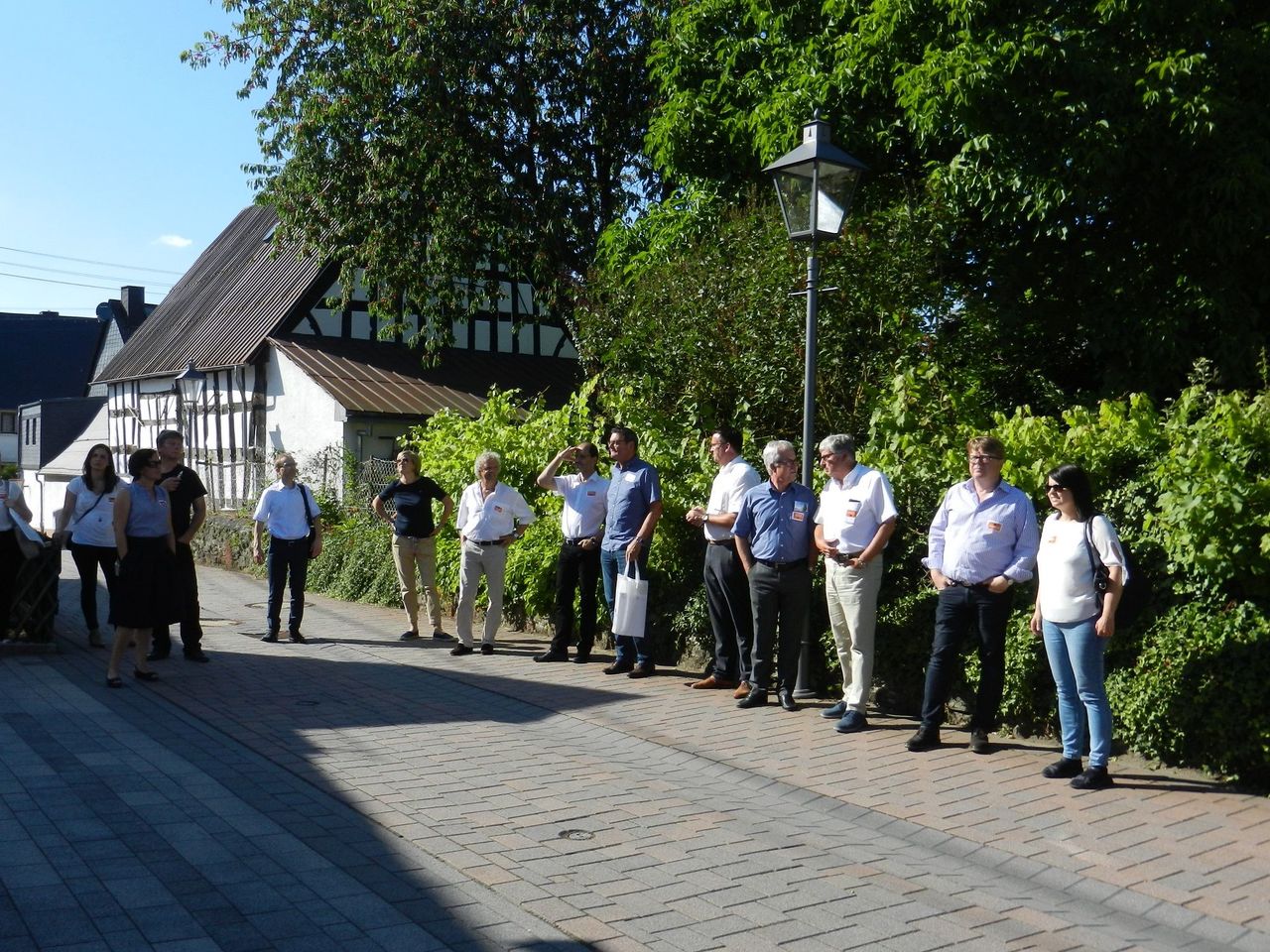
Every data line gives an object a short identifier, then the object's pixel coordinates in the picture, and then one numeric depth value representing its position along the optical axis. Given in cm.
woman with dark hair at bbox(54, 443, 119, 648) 1082
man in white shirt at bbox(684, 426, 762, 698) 898
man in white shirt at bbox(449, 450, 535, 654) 1112
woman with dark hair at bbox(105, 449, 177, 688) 910
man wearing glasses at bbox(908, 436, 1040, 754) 707
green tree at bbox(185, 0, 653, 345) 2186
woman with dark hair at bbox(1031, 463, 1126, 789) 644
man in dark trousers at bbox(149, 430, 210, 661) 1034
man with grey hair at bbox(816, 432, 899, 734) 782
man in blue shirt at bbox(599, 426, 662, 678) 964
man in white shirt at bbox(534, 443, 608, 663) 1037
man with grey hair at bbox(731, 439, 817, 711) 840
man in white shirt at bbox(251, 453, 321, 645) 1168
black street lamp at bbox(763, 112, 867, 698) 864
